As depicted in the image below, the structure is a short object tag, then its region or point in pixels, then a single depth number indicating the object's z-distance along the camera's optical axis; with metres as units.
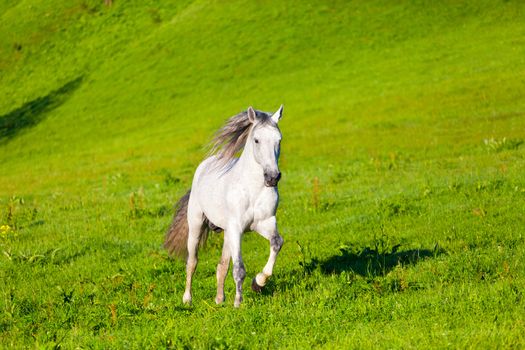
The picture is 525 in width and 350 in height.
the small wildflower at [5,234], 29.27
